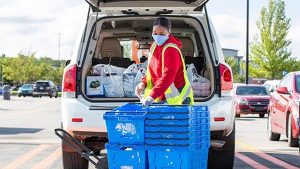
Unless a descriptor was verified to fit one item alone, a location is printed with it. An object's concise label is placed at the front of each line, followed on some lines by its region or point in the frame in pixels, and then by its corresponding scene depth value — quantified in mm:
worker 6582
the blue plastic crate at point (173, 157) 5764
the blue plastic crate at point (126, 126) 5828
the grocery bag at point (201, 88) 7914
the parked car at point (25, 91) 66944
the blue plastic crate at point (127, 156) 5898
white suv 7473
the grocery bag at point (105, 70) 8234
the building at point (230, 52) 173900
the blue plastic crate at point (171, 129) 5758
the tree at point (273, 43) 60594
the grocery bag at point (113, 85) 8008
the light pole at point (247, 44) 42084
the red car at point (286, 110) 12359
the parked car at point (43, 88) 61906
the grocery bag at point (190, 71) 7984
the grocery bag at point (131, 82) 8023
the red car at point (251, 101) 25391
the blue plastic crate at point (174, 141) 5773
